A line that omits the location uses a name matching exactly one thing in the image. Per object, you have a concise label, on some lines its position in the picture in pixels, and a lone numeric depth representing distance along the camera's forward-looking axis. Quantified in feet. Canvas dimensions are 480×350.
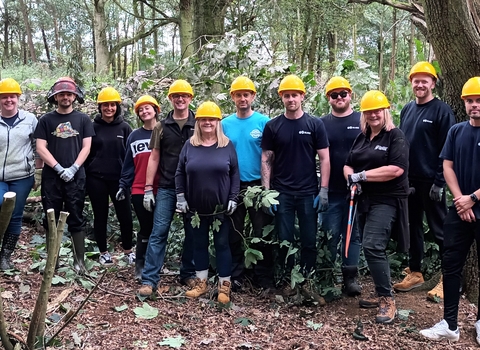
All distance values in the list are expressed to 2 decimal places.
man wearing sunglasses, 15.76
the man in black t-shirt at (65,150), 16.16
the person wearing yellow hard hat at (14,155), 16.14
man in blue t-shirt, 15.90
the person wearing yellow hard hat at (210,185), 15.01
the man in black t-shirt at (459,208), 12.55
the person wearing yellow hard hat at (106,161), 17.84
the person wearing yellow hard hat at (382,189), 13.79
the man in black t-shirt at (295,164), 15.34
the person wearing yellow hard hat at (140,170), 17.03
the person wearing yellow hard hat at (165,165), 16.06
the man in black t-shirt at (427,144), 15.05
